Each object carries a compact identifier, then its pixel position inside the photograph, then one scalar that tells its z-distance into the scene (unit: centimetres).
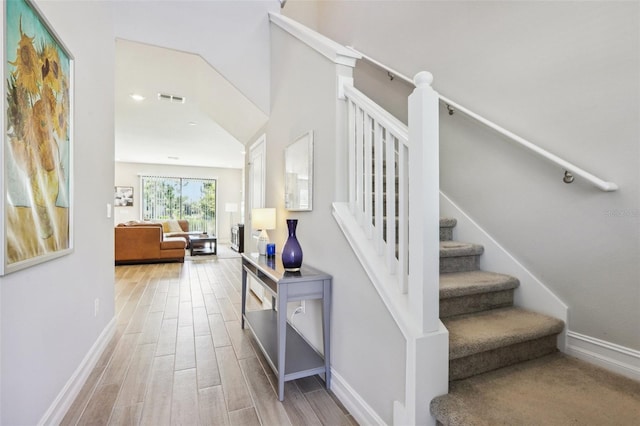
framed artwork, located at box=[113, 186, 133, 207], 927
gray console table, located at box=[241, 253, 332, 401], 181
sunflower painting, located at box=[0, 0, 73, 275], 118
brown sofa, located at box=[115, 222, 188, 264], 605
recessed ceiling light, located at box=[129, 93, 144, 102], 420
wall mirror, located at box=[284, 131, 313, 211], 228
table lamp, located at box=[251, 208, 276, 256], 283
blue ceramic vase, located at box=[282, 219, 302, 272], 206
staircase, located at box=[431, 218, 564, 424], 144
